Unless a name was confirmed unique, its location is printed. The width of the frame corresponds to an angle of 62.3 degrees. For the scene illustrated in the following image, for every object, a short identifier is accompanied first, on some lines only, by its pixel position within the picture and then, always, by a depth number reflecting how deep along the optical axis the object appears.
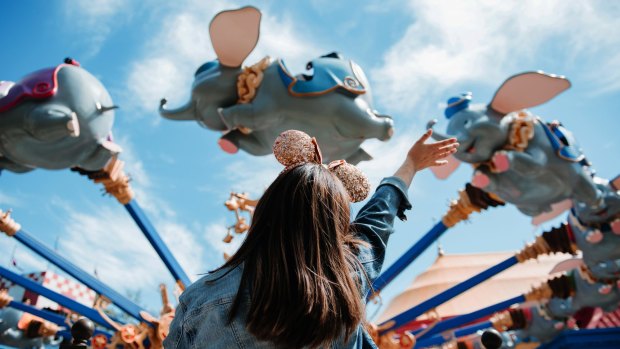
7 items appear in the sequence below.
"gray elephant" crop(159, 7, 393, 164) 3.70
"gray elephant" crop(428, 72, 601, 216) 4.45
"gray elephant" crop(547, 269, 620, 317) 6.42
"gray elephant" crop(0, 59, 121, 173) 3.76
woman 0.87
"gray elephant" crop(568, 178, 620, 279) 5.42
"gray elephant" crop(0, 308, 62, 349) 7.11
